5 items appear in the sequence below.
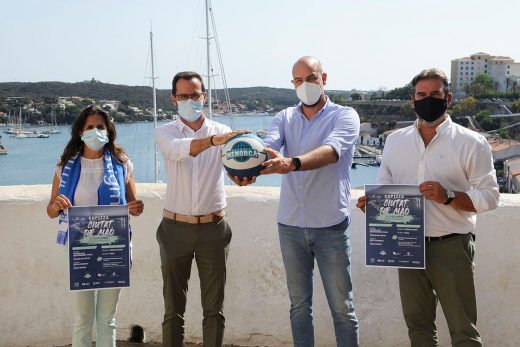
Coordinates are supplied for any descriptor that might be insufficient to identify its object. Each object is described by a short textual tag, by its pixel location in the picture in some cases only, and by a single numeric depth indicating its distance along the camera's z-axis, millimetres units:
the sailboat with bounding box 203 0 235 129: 28331
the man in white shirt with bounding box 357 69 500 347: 2816
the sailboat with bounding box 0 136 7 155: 68375
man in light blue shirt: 3143
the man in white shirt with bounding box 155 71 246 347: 3330
